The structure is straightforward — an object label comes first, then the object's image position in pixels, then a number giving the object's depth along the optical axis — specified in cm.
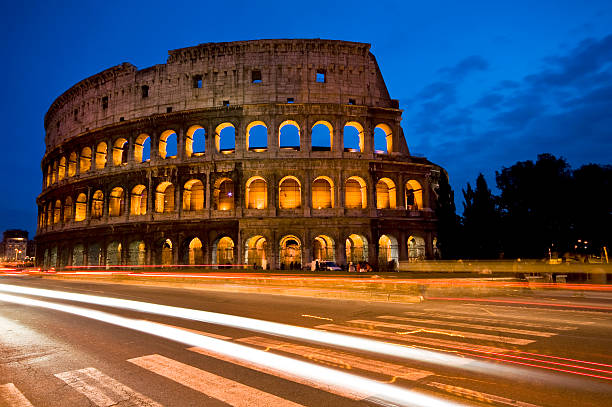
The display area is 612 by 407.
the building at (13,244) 15712
